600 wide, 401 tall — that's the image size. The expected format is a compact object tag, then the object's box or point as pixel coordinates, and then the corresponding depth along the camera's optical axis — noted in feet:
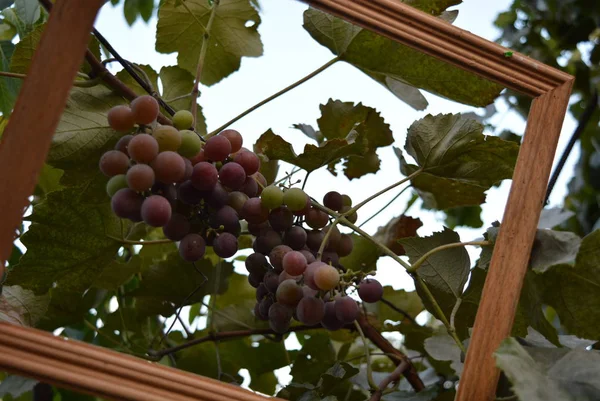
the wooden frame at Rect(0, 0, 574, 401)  1.15
